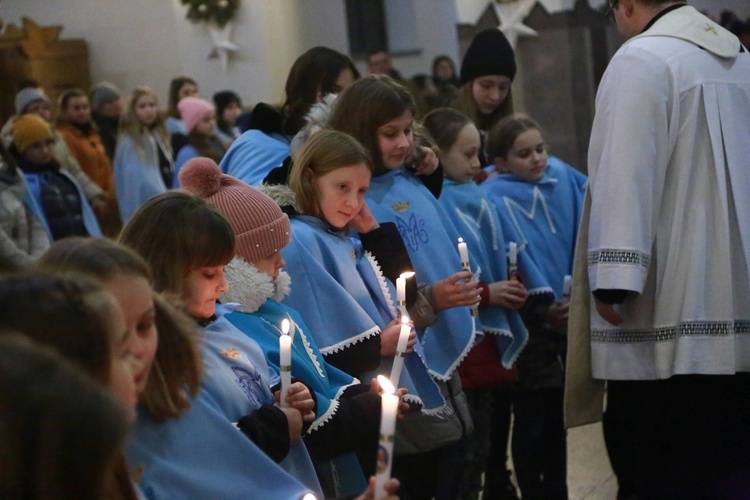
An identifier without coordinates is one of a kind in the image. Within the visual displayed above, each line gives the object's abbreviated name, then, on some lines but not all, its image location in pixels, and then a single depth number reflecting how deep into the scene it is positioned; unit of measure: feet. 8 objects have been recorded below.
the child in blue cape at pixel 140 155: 28.12
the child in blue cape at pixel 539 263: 13.91
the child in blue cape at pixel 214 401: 6.18
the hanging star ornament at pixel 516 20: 24.54
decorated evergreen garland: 43.19
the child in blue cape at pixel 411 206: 11.14
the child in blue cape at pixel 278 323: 8.05
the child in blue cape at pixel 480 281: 12.74
